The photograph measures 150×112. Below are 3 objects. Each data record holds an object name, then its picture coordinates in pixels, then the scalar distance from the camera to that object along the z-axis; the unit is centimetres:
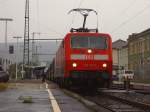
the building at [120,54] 10581
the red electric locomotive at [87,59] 2556
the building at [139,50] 7394
